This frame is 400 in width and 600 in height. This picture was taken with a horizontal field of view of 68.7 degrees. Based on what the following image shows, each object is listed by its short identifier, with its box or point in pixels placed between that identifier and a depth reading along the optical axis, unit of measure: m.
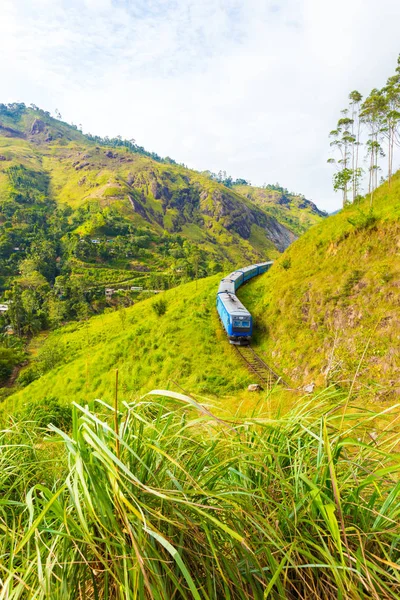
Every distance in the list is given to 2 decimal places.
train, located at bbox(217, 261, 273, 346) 21.11
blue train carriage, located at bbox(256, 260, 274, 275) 42.17
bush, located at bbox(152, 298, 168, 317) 31.58
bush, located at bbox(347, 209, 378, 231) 20.55
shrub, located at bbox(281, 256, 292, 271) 28.74
